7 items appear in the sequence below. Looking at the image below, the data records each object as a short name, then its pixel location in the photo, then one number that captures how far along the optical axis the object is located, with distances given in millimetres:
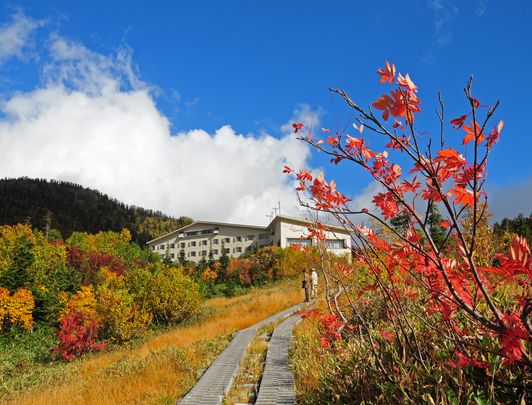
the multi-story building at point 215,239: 53188
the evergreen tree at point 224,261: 41653
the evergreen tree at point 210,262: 44688
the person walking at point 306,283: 14859
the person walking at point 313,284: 13909
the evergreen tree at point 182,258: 50562
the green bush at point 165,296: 18766
